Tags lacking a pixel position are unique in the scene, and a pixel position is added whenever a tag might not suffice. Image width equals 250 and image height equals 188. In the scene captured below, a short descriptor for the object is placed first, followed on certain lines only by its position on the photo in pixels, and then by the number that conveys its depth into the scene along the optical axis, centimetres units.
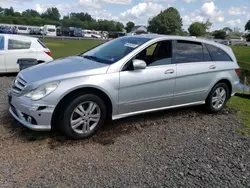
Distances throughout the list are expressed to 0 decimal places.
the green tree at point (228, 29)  8165
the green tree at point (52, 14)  9789
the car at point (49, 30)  4120
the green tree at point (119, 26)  8099
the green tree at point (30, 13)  8955
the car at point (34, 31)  3794
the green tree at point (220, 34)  7288
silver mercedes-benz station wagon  288
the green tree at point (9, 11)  8789
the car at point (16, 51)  670
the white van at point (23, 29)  3741
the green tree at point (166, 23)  7199
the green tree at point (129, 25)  9508
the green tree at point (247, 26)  7726
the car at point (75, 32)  4307
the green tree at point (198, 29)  6901
